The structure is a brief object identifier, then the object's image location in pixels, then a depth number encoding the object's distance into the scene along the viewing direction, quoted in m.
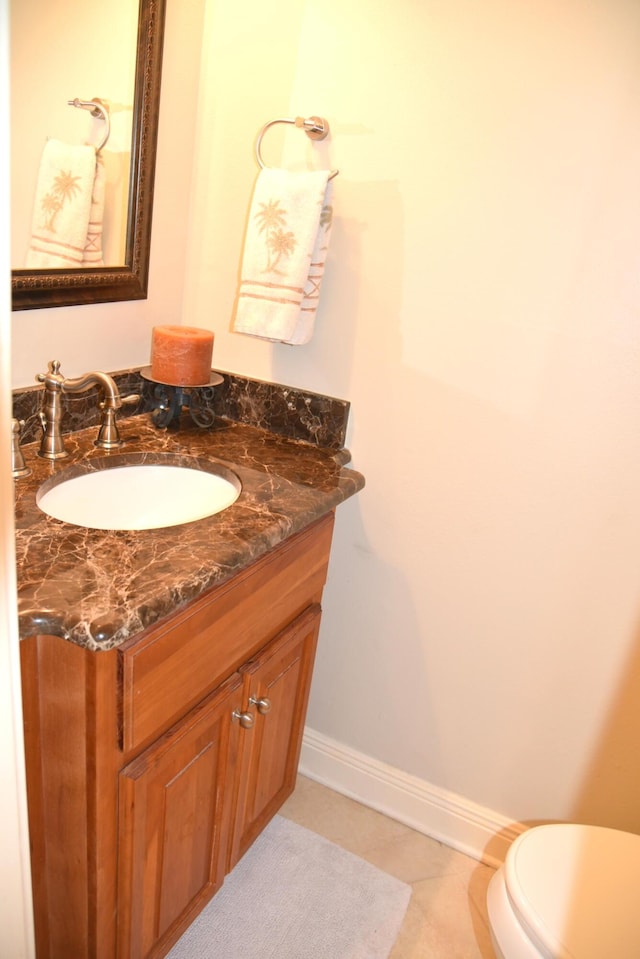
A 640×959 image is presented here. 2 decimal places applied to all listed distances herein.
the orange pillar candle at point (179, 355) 1.46
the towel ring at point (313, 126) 1.40
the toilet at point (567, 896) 1.06
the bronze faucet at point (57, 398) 1.26
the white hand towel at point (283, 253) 1.37
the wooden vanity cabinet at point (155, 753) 0.94
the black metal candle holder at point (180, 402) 1.55
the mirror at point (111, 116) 1.18
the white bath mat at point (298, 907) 1.43
